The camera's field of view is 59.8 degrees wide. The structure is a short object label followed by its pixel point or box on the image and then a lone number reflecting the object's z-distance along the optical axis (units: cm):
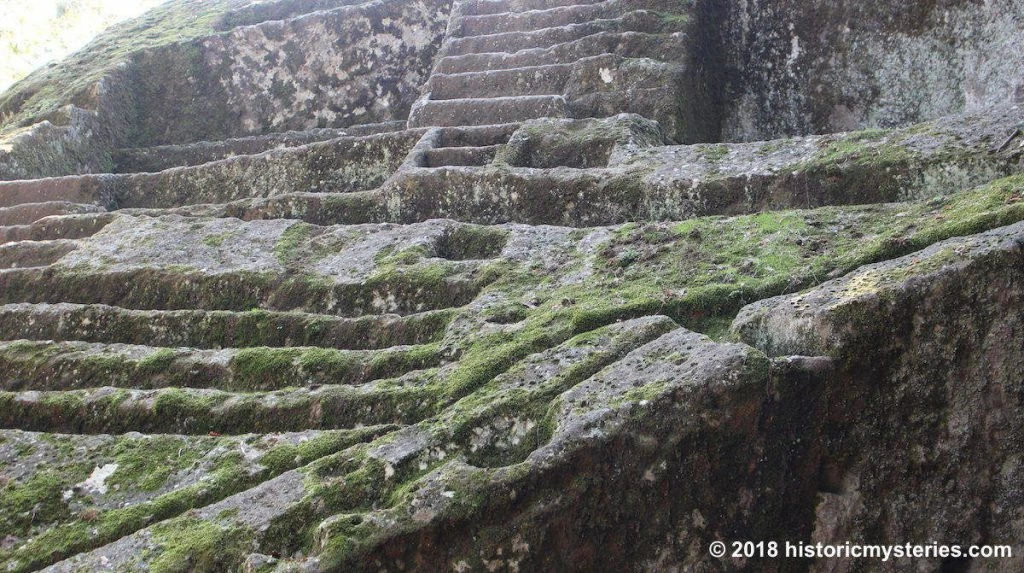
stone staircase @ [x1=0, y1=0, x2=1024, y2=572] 373
